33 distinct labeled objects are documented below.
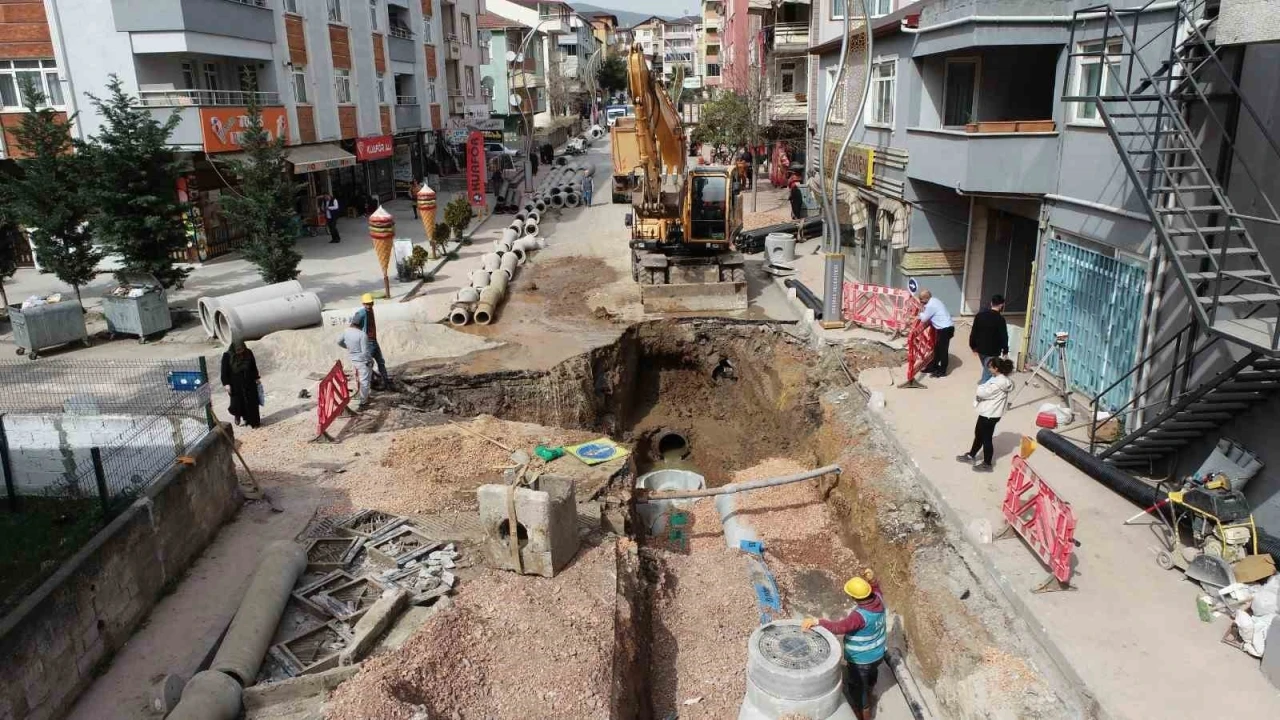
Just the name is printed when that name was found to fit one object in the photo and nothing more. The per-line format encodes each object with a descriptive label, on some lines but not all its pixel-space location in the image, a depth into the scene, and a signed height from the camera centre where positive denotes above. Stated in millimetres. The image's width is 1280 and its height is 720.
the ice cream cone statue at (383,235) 20859 -2258
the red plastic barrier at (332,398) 12442 -3836
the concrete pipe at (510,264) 22909 -3422
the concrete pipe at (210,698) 6375 -4192
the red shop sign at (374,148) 33719 -240
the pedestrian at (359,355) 13453 -3378
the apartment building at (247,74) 22438 +2267
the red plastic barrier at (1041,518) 7883 -3851
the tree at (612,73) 109250 +8129
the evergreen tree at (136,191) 16984 -874
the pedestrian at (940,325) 13781 -3160
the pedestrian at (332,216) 29094 -2502
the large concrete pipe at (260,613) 7113 -4255
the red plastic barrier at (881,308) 16375 -3441
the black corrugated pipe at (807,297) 17984 -3660
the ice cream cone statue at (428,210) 26047 -2083
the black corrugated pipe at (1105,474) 9344 -4054
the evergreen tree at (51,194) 16859 -876
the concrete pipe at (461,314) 18688 -3796
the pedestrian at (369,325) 13773 -2966
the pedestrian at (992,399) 10016 -3203
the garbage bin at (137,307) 17453 -3259
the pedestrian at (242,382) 12555 -3499
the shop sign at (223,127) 22734 +509
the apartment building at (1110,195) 8938 -960
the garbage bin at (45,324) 16391 -3381
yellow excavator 19453 -2161
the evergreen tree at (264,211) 19781 -1527
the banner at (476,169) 34219 -1189
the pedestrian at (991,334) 13039 -3136
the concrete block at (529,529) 8609 -3991
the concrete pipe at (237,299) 17406 -3171
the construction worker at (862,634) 7676 -4587
